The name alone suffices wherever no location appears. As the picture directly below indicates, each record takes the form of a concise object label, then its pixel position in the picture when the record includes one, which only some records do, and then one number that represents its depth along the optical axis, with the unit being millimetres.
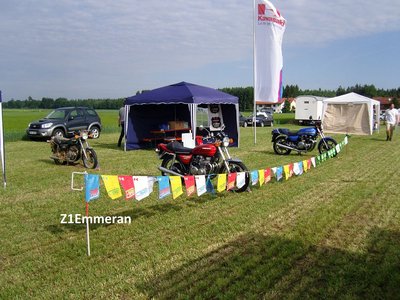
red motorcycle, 6266
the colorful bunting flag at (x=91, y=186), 3764
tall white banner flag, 13797
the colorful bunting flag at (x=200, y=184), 4826
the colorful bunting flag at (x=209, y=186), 5279
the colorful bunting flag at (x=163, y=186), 4284
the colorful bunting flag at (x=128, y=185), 3959
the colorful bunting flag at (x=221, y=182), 5133
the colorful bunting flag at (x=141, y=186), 4068
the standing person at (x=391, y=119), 15336
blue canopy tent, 11398
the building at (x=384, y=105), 68300
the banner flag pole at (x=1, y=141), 6537
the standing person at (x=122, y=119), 12892
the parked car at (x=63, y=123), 15828
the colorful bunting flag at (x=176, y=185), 4403
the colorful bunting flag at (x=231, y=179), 5500
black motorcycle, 9094
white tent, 19266
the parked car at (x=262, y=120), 30094
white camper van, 30547
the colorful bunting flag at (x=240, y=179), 5680
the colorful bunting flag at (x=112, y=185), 3806
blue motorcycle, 10734
